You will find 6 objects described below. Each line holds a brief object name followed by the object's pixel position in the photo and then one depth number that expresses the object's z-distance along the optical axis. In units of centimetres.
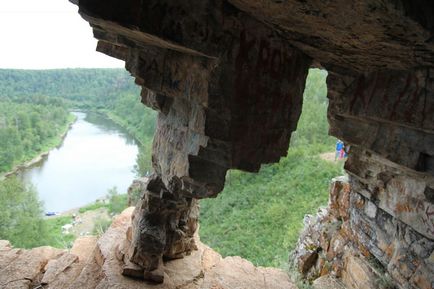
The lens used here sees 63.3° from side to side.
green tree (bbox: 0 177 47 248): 1706
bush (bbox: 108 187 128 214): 2412
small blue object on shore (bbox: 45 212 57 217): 2462
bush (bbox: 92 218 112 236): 2027
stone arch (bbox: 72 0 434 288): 303
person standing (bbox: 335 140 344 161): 1706
